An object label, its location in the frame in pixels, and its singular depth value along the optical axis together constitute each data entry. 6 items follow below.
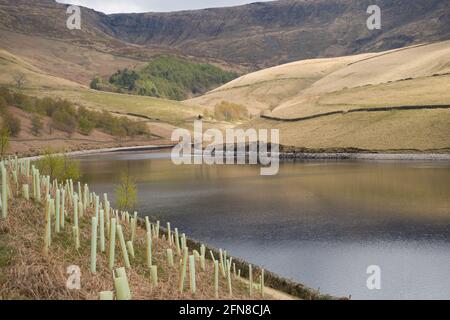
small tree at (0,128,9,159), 95.51
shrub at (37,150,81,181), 74.19
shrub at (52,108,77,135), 177.62
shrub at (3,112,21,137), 149.75
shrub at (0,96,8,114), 157.77
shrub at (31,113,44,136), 163.89
